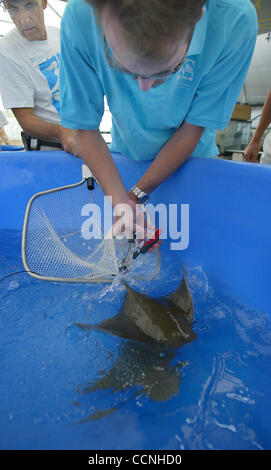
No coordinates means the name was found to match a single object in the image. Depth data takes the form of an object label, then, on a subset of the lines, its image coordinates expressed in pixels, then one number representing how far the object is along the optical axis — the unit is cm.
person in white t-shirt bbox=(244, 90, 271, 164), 179
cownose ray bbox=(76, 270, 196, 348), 81
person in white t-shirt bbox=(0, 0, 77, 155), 159
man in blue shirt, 51
